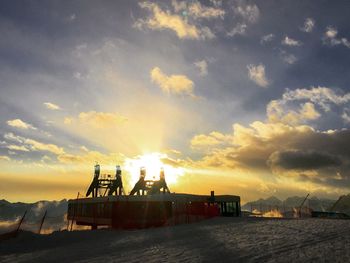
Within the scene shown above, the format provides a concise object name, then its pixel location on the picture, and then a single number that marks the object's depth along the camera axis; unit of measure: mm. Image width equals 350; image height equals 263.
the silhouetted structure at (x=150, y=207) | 38750
